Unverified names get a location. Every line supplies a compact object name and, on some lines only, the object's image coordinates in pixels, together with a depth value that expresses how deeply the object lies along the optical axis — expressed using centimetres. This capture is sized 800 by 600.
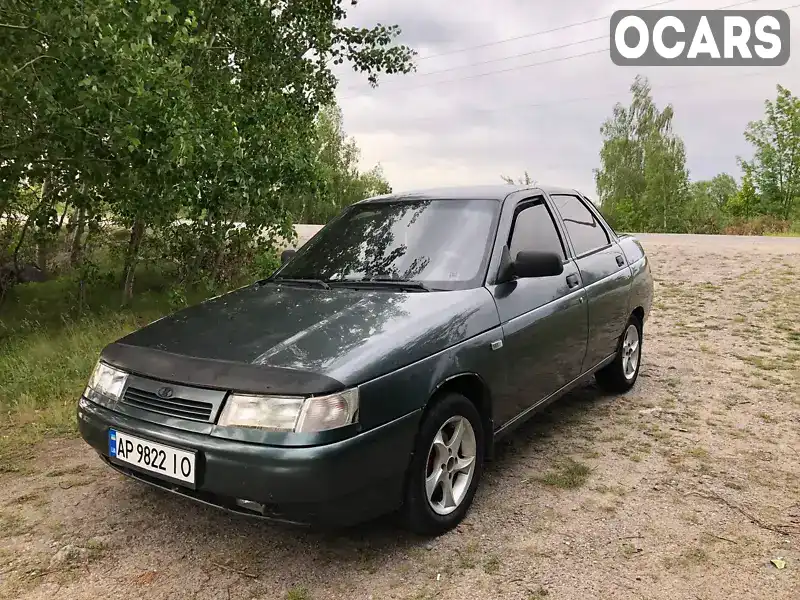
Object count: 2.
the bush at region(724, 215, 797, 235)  2819
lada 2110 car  245
